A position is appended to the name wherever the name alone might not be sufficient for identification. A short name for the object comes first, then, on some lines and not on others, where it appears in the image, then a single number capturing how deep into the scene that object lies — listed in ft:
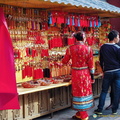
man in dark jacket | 17.76
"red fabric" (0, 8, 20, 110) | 14.24
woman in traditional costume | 16.70
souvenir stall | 16.92
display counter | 16.09
